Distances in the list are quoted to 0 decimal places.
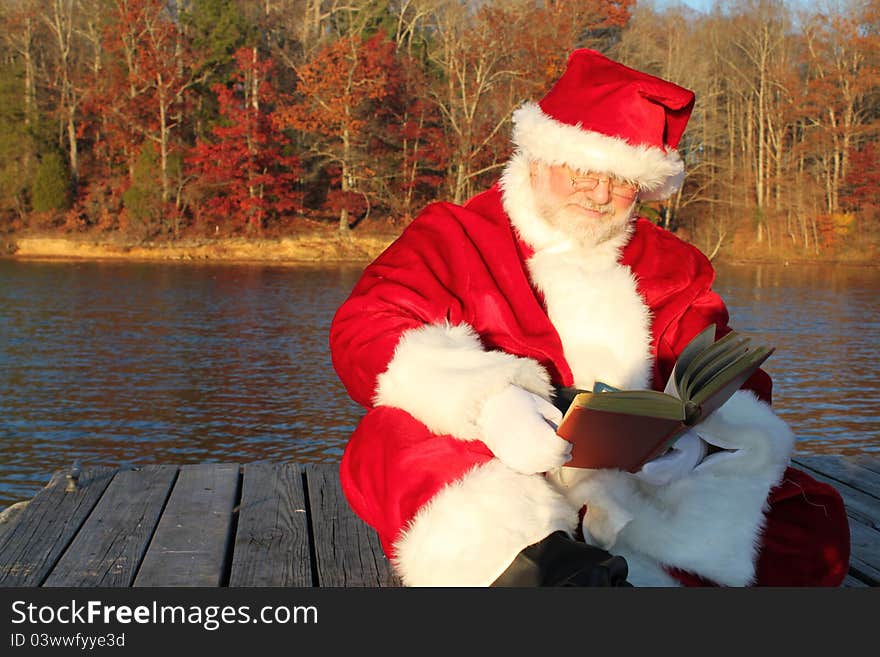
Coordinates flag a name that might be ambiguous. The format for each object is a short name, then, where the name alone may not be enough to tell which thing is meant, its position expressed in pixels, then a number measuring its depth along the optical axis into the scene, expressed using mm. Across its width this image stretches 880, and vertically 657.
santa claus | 2178
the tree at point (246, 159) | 25797
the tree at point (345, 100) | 26281
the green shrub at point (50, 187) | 25406
